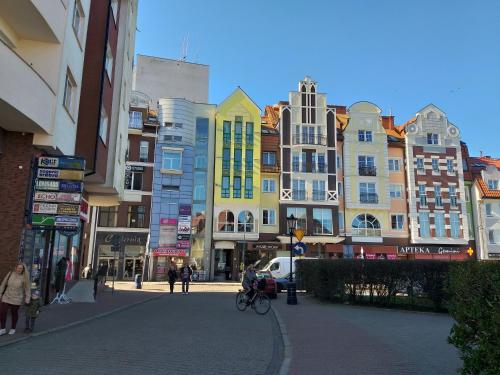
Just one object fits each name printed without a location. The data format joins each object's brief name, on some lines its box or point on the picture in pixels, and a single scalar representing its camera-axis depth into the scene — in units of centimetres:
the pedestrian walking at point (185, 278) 2777
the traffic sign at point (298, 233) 2045
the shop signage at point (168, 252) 4294
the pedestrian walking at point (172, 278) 2762
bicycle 1630
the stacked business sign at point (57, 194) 1396
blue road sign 1972
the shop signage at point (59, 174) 1408
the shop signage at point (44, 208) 1388
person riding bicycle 1692
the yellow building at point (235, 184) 4447
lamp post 1967
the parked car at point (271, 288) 2383
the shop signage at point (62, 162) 1413
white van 3059
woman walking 1006
